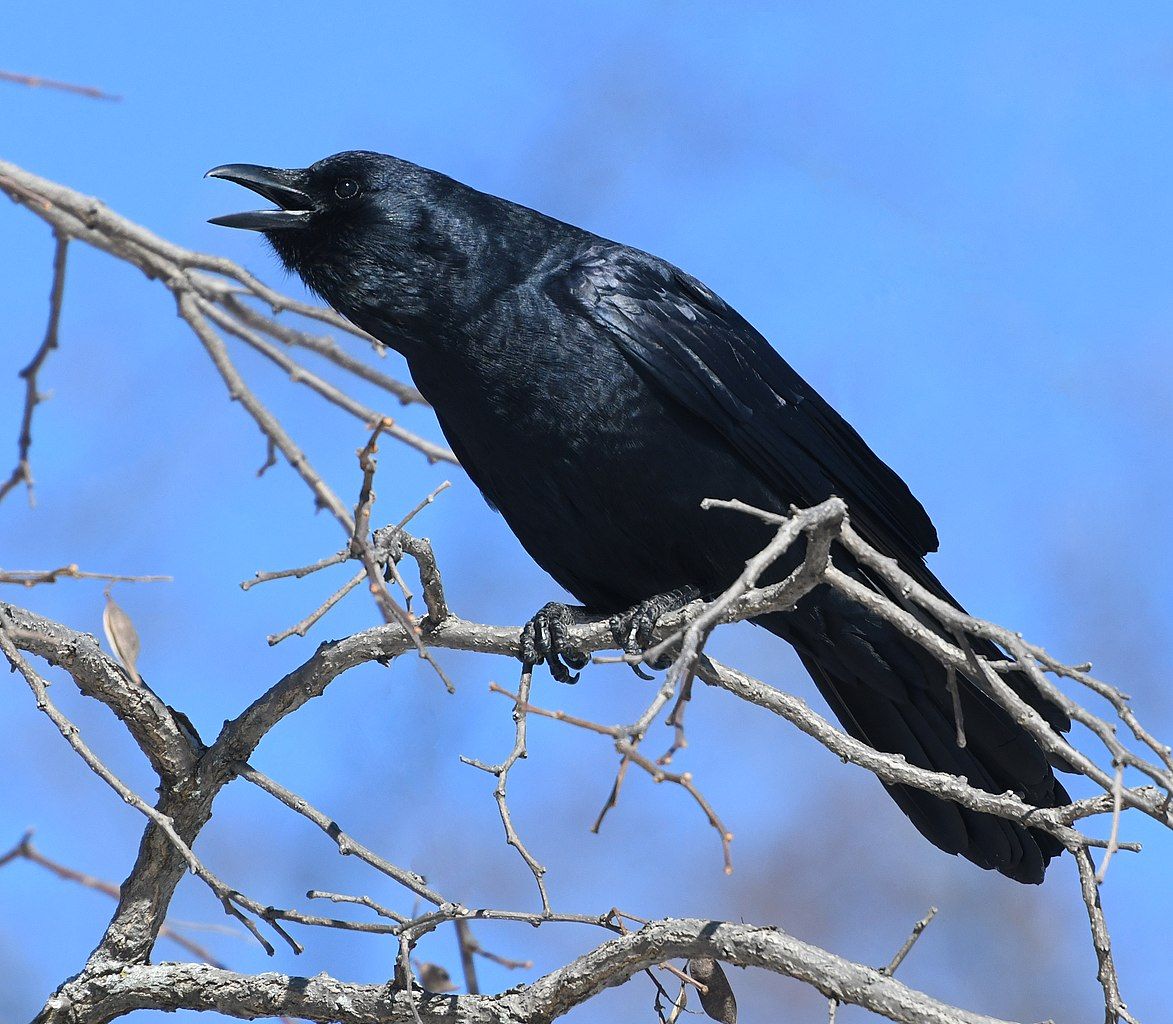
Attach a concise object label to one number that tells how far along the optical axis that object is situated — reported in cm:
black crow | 788
